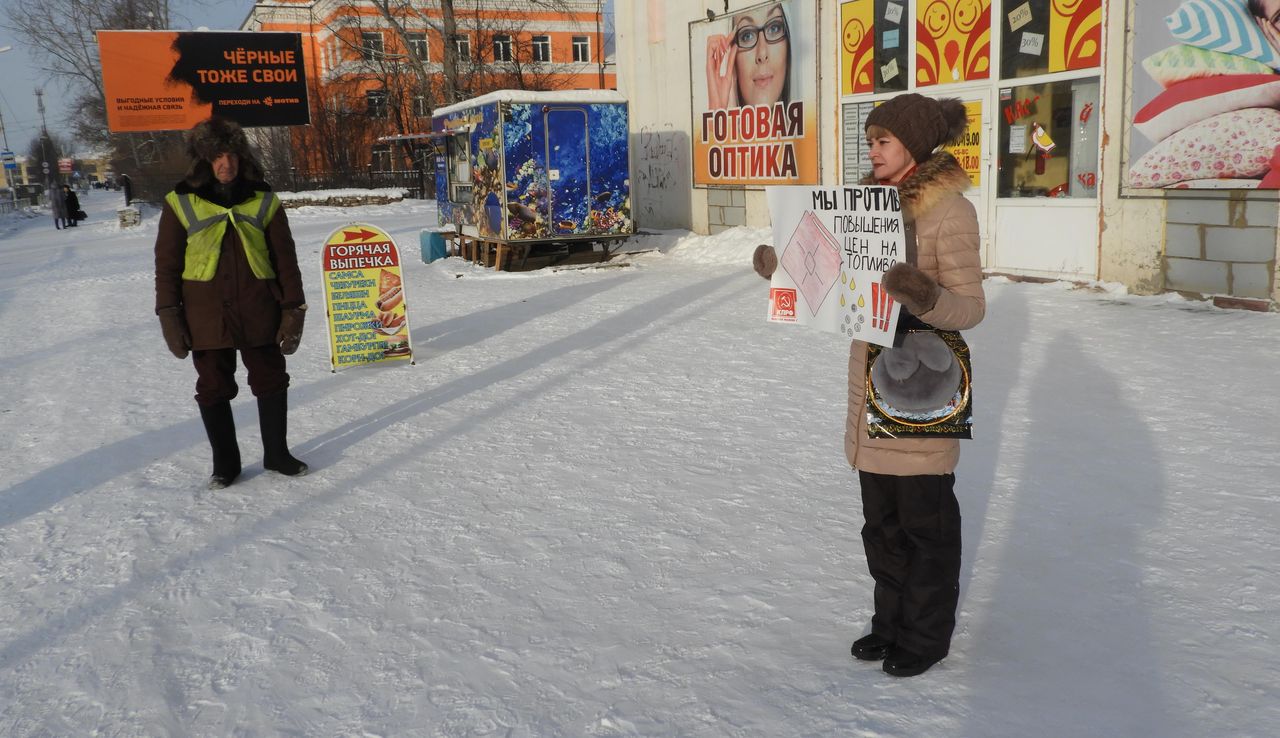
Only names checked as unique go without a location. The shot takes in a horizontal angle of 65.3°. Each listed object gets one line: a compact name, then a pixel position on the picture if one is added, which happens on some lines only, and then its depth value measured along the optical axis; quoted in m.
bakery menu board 7.87
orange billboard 26.50
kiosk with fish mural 13.98
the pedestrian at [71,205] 33.25
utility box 16.53
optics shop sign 14.37
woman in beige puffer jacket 2.75
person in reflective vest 4.84
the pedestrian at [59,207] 32.16
